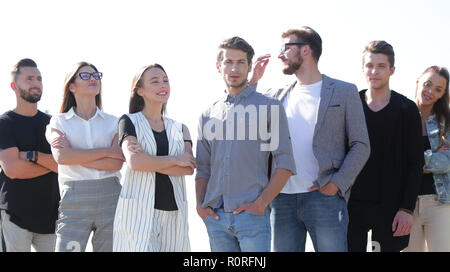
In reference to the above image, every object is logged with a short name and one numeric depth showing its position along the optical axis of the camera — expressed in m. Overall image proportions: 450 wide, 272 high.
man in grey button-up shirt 4.82
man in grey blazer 5.14
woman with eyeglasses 5.46
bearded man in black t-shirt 6.11
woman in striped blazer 4.98
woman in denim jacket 6.38
